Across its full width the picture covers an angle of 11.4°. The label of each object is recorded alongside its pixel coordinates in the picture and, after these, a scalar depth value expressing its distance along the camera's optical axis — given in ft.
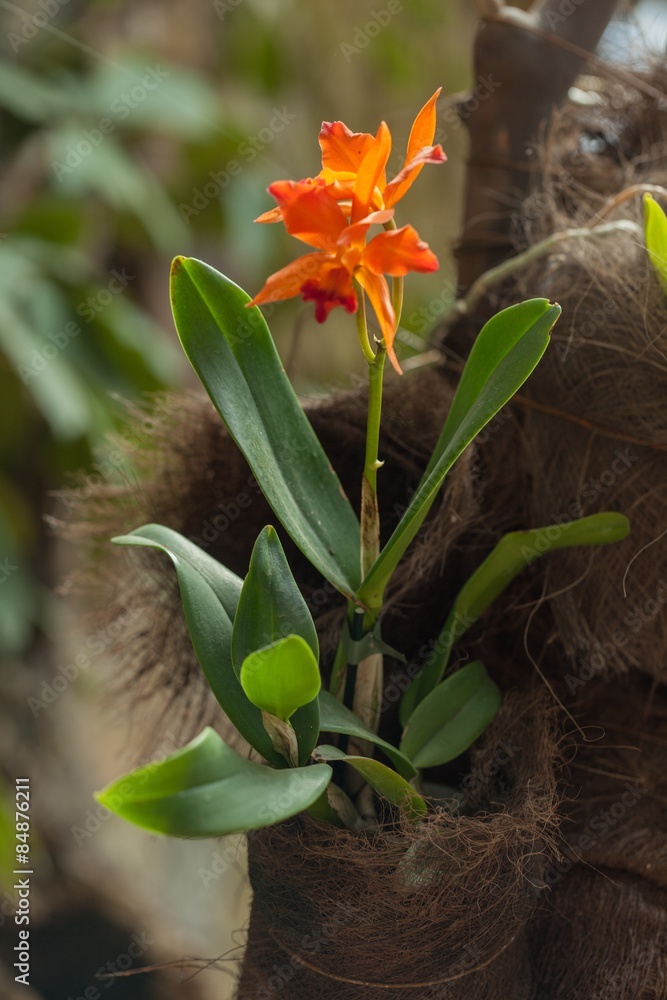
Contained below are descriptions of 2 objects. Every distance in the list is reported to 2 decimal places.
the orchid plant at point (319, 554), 3.46
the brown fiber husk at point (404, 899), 3.66
